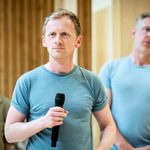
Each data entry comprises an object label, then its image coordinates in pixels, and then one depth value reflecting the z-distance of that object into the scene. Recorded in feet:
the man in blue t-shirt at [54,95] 10.03
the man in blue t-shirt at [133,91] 11.75
